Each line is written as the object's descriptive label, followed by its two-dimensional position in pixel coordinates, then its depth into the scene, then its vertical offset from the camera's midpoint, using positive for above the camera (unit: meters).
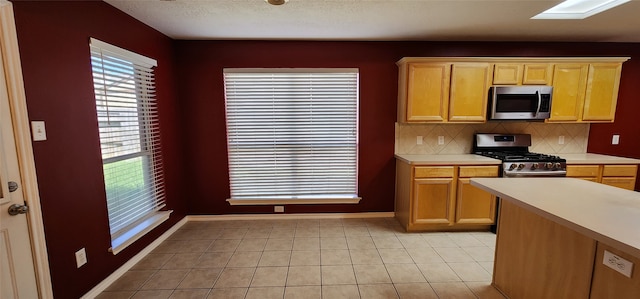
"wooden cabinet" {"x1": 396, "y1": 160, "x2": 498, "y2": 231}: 2.87 -0.86
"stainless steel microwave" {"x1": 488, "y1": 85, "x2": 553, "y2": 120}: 2.91 +0.26
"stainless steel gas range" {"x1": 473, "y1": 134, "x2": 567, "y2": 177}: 2.78 -0.37
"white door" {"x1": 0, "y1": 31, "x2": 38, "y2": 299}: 1.37 -0.57
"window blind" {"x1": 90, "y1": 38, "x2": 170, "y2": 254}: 2.06 -0.13
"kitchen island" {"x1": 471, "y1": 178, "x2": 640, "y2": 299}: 1.14 -0.64
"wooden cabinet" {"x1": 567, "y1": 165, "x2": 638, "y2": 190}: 2.80 -0.56
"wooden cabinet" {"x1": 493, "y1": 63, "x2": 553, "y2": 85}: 2.92 +0.58
